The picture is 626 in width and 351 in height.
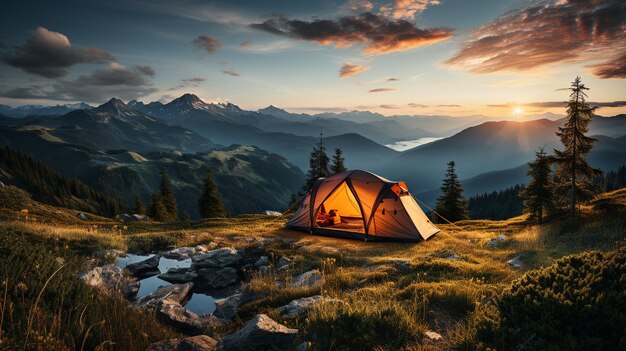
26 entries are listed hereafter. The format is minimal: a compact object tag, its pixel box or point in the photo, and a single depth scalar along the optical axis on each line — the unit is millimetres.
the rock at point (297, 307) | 6473
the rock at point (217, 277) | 10867
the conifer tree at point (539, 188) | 34625
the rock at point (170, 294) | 8617
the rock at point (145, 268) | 11641
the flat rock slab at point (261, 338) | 4910
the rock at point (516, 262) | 11811
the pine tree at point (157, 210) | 65688
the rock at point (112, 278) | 8820
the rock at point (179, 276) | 10898
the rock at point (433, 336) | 5294
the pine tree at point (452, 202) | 47906
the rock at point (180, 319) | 6784
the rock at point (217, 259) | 12055
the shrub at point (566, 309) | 4070
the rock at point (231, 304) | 7719
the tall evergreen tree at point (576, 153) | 22672
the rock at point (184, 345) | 4918
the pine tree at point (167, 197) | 72250
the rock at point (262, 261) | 12717
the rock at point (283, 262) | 12466
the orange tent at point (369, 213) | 20094
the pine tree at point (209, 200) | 60681
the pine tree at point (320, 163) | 53394
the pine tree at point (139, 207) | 76250
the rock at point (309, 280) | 8651
